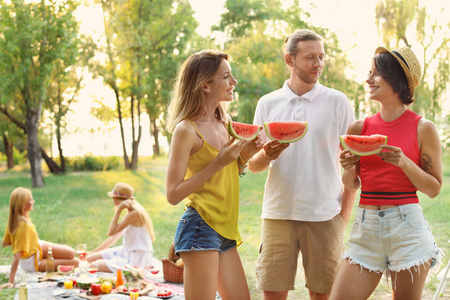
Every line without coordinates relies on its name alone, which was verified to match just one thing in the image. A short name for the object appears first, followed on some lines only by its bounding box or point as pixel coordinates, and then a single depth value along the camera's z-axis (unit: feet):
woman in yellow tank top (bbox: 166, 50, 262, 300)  8.55
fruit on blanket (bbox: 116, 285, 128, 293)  17.38
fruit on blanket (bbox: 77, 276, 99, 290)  17.39
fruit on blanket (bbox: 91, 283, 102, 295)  16.97
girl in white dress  19.47
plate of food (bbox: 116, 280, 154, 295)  17.20
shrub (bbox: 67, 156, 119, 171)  60.49
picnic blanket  16.74
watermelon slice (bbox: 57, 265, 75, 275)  20.06
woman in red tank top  8.21
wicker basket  18.98
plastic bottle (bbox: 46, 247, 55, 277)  19.22
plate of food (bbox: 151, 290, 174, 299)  16.92
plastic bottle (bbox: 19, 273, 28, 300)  13.35
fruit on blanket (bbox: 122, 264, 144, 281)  18.19
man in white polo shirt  10.50
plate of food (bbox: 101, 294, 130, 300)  16.38
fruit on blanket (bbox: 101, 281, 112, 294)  17.19
